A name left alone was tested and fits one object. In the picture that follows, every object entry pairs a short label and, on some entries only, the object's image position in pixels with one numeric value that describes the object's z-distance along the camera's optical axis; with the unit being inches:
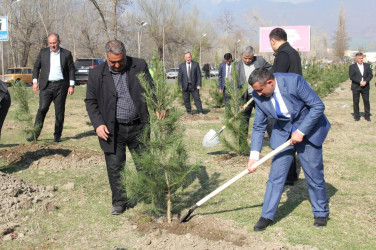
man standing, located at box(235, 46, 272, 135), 264.5
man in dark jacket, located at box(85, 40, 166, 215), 162.1
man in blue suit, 145.6
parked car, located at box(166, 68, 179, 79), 1702.8
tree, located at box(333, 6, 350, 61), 2950.3
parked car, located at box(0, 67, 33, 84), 1120.8
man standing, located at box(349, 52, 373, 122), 441.1
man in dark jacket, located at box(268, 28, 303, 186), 197.8
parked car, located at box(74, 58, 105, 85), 965.8
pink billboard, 988.6
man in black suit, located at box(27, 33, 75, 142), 299.0
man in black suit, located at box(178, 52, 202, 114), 470.3
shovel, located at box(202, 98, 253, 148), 251.8
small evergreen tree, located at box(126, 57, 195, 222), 152.1
